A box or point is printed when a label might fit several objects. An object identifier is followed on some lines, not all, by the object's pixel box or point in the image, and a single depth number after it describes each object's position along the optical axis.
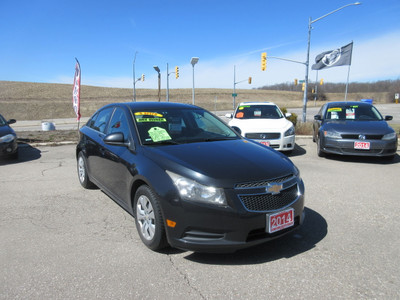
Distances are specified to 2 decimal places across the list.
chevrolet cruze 2.63
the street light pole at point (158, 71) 28.71
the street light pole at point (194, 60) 22.98
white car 7.99
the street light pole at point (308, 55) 18.66
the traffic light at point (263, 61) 25.81
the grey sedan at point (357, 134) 7.10
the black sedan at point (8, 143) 7.48
